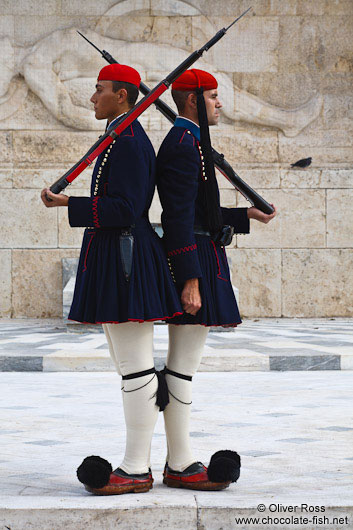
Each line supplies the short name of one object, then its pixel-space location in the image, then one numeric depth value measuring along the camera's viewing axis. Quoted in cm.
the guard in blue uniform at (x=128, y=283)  546
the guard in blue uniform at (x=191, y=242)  560
